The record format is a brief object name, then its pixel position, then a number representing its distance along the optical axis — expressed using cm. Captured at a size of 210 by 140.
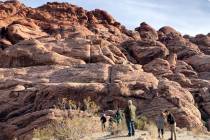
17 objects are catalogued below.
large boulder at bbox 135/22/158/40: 8256
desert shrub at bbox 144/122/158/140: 2133
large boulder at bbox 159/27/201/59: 6788
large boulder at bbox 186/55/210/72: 6288
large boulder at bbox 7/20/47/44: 6216
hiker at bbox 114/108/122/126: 2720
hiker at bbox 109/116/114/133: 2502
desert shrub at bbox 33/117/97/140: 2122
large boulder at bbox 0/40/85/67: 4875
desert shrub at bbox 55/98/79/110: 3626
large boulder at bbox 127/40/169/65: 6172
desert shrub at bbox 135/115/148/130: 2697
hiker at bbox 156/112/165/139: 2330
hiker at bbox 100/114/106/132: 2838
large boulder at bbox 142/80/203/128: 3728
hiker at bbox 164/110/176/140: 2235
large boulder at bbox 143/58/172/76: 5534
